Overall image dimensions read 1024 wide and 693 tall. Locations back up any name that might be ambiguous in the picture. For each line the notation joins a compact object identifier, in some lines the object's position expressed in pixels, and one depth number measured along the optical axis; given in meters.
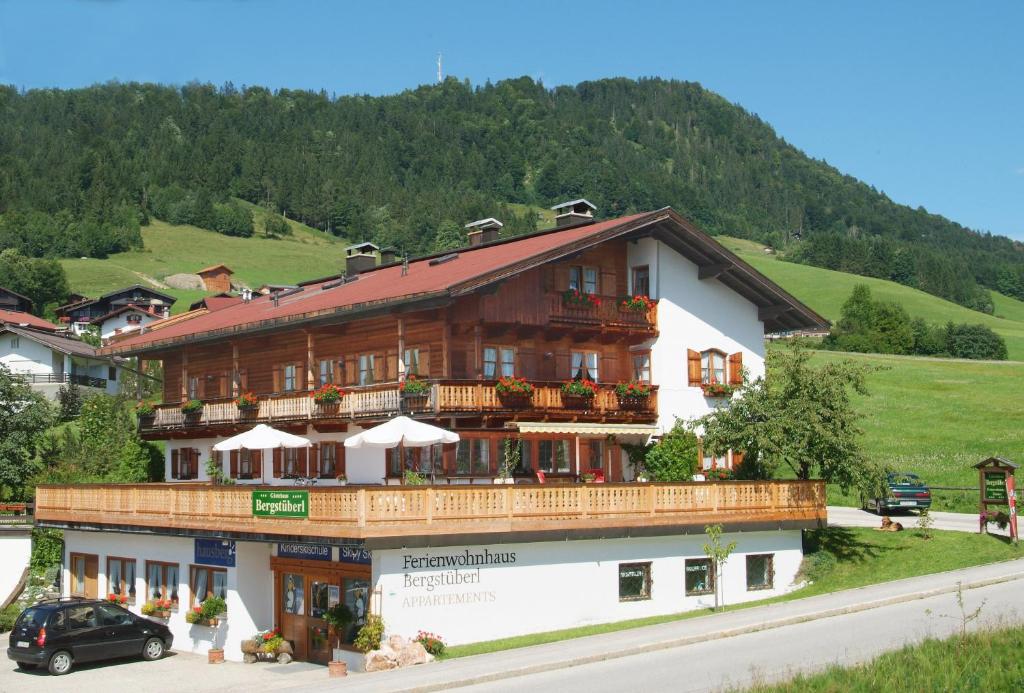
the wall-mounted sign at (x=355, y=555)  26.48
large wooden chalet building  27.00
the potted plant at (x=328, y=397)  37.91
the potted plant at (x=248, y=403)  41.75
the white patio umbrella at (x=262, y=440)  34.84
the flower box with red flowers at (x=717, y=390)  41.22
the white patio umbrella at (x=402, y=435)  29.92
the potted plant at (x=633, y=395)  38.81
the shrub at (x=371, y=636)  25.08
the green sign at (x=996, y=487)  34.72
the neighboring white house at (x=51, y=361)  94.19
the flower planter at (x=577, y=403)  37.31
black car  28.56
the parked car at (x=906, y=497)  40.81
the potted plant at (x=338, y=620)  26.86
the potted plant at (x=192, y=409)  44.47
